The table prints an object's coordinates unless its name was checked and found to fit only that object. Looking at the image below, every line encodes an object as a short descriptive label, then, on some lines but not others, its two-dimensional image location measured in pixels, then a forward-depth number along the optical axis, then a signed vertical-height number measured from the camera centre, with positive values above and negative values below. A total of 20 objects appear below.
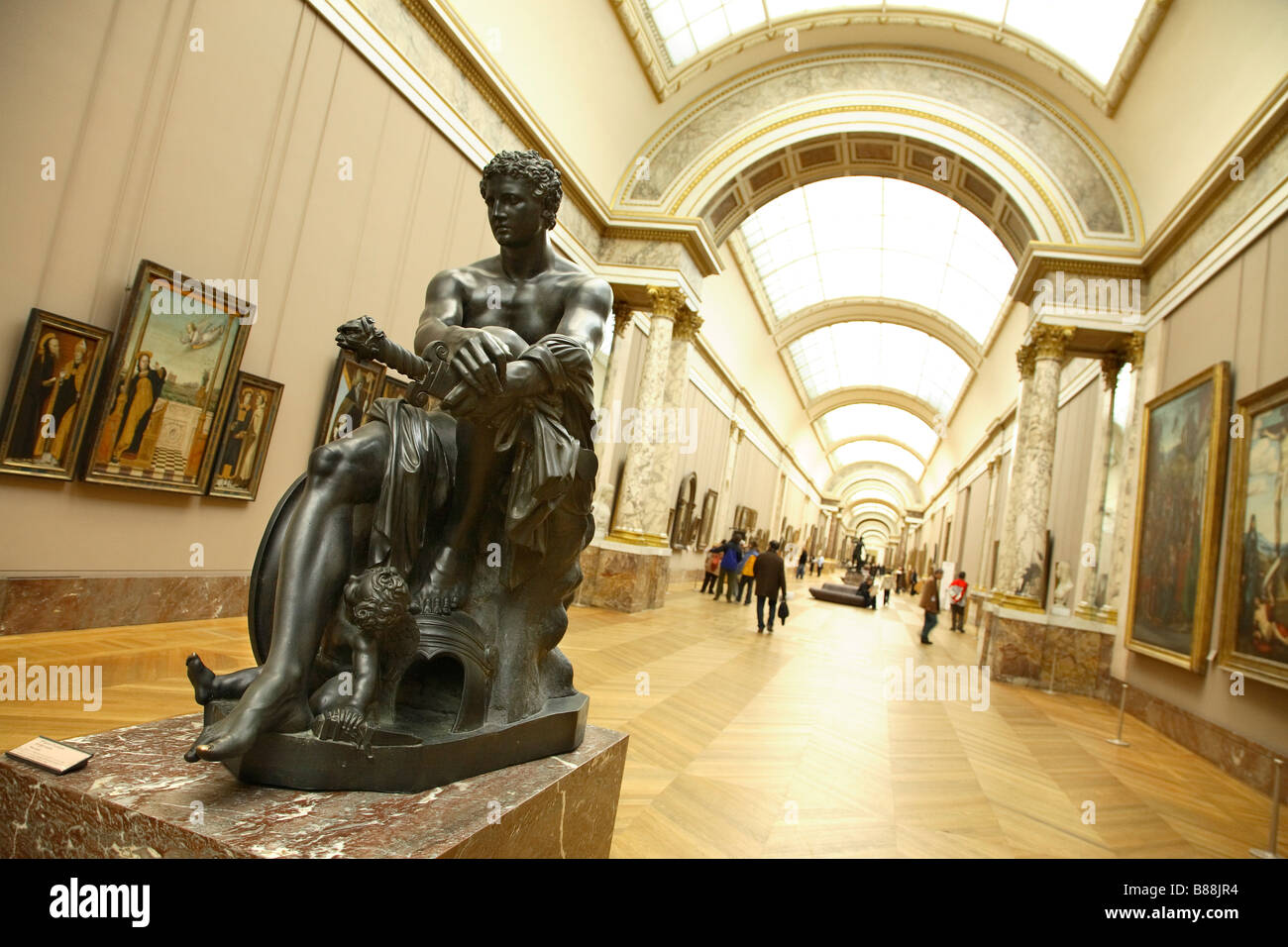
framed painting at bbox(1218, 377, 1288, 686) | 6.02 +0.76
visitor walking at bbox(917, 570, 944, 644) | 14.21 -0.44
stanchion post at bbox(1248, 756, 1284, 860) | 3.83 -1.11
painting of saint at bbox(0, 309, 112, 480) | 4.61 +0.31
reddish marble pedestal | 1.48 -0.76
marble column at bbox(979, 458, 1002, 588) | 21.25 +2.22
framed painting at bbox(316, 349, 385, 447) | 7.22 +0.98
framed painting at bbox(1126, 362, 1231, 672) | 7.52 +1.18
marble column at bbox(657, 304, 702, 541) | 13.48 +3.41
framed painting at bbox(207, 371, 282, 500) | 6.19 +0.31
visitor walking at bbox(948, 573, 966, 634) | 18.28 -0.41
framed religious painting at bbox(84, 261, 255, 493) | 5.19 +0.60
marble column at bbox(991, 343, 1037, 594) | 11.33 +2.25
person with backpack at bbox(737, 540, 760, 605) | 17.38 -0.50
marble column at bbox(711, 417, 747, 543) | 23.24 +1.83
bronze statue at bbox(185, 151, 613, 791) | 1.79 -0.17
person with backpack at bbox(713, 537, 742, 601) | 17.31 -0.30
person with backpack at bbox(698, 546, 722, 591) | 18.77 -0.62
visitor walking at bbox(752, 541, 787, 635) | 12.44 -0.39
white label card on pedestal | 1.64 -0.73
